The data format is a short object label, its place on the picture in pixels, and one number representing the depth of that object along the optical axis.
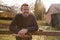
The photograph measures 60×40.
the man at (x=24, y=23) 2.33
